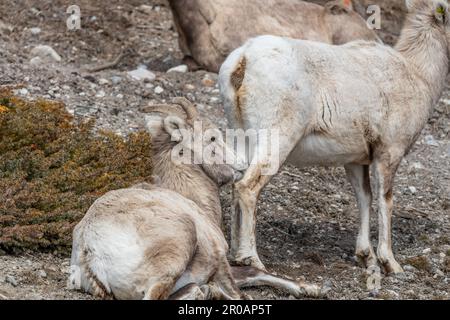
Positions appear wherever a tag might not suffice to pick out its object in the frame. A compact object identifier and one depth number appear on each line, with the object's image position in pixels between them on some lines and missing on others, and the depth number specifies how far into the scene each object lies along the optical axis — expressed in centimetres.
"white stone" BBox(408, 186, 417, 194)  1178
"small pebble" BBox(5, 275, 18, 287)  724
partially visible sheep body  1362
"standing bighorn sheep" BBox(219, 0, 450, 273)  848
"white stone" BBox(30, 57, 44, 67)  1298
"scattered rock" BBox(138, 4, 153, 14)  1645
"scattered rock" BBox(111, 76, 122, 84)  1279
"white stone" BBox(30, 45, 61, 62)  1373
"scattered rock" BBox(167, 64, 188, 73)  1377
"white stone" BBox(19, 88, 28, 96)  1168
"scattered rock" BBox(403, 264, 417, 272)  907
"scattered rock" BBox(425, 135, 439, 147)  1302
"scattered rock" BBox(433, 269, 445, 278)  898
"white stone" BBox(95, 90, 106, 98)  1223
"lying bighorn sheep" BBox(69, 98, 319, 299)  670
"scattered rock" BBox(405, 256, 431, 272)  914
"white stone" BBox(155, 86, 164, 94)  1269
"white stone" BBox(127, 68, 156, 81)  1305
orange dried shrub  828
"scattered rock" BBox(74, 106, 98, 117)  1156
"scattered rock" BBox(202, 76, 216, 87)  1318
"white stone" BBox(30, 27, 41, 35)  1476
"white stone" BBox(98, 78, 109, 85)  1268
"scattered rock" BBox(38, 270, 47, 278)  762
